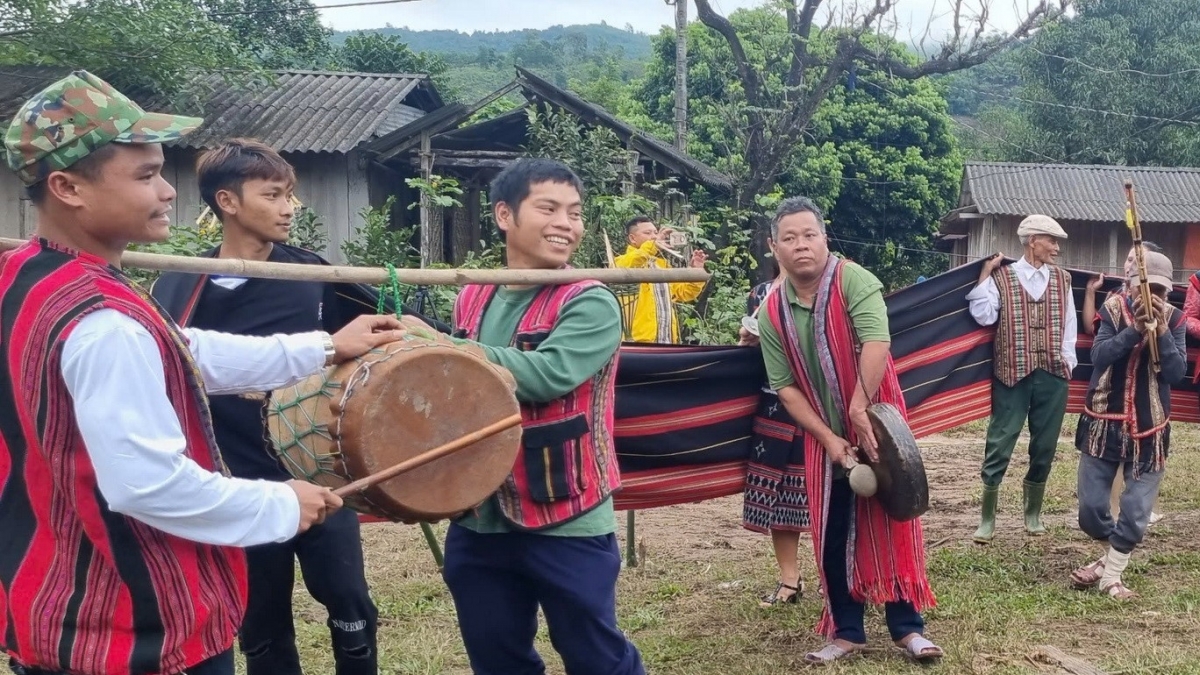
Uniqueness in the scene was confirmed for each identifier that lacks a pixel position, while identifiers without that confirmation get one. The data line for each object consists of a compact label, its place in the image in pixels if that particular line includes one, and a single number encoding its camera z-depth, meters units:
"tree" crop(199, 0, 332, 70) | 26.73
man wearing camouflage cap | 2.09
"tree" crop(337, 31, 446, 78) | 28.86
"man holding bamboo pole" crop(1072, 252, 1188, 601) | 5.68
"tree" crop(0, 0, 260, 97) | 14.80
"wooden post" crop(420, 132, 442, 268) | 14.82
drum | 2.70
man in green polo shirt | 4.56
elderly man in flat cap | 6.79
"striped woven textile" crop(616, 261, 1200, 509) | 5.31
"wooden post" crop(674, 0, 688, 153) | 19.16
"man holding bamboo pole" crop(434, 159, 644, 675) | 3.08
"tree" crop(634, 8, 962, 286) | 24.95
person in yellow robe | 9.34
